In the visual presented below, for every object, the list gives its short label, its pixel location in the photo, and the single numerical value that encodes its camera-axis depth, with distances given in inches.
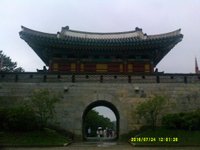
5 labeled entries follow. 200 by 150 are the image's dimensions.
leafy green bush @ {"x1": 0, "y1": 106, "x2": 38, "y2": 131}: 471.8
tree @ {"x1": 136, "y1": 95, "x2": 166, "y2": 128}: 507.7
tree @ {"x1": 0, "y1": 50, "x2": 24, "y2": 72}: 1145.3
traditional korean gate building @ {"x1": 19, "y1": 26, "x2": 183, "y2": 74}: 622.8
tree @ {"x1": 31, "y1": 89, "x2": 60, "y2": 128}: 492.1
